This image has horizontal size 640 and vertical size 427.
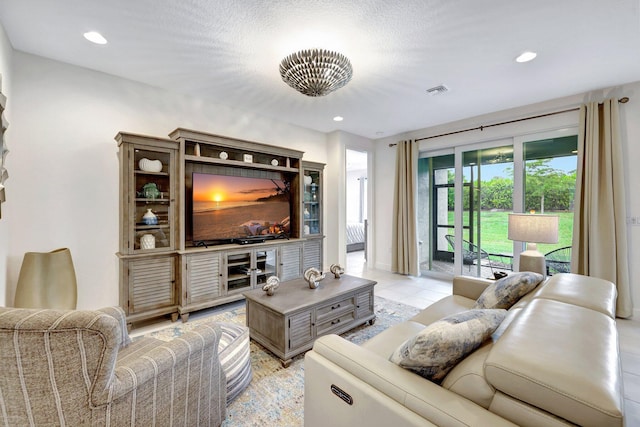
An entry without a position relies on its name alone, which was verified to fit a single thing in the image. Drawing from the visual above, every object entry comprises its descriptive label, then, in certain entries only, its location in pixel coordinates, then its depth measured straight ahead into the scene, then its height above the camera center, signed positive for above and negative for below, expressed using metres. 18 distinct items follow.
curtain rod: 3.03 +1.32
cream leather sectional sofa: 0.70 -0.54
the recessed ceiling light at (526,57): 2.45 +1.47
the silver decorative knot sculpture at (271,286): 2.40 -0.66
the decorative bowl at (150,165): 2.85 +0.55
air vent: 3.14 +1.50
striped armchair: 0.87 -0.58
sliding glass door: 3.59 +0.25
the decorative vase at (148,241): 2.83 -0.29
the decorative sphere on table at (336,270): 2.92 -0.63
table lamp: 2.52 -0.20
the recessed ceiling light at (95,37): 2.18 +1.50
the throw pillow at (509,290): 1.79 -0.54
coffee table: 2.13 -0.89
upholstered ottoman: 1.71 -0.97
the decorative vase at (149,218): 2.89 -0.04
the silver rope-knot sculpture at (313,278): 2.58 -0.63
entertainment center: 2.76 -0.09
